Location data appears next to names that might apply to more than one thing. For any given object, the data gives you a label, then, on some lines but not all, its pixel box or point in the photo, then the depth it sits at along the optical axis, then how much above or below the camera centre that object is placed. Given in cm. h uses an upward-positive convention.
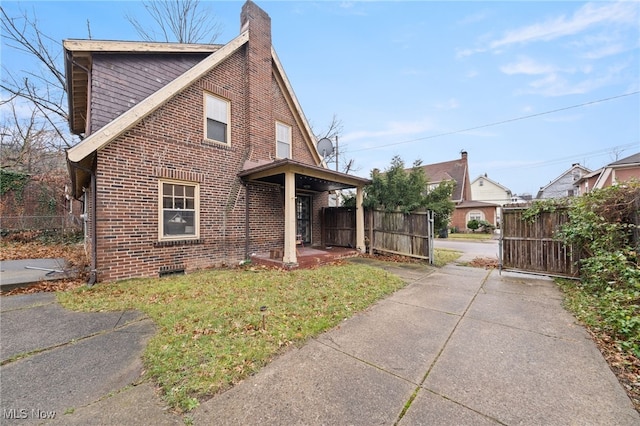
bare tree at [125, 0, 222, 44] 1420 +1186
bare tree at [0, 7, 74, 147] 1184 +793
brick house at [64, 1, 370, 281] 573 +161
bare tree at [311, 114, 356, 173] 2148 +686
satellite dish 1262 +355
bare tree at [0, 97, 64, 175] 1575 +530
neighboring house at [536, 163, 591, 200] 3179 +434
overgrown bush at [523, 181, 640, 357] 340 -87
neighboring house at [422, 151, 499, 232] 2588 +210
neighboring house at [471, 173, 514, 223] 3841 +367
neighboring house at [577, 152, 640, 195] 1470 +275
